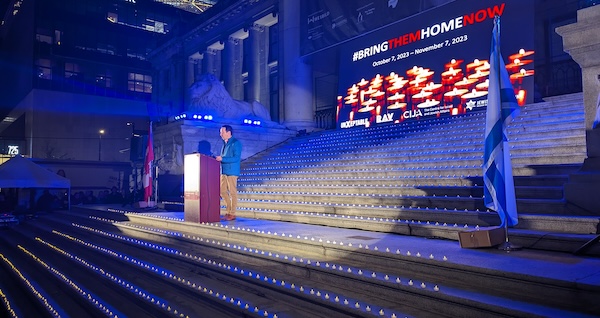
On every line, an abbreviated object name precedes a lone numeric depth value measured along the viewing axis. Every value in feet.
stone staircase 17.30
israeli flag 14.56
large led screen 44.29
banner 53.98
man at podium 25.74
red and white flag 38.81
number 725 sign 109.09
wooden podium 24.18
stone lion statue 49.93
